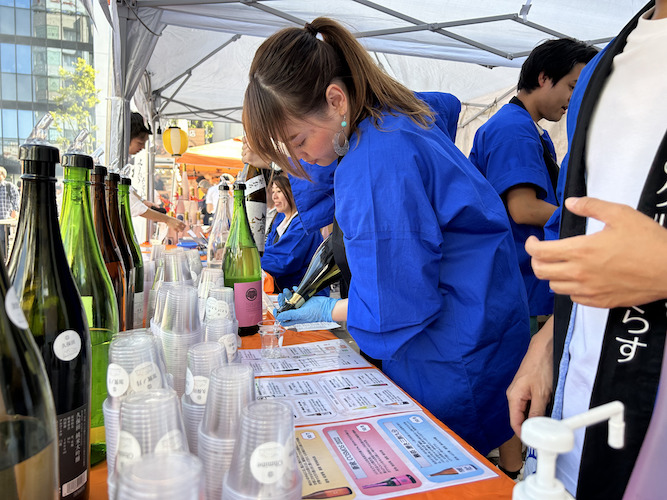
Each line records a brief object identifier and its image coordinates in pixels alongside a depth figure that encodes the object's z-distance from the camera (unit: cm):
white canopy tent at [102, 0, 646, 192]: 347
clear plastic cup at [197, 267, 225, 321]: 113
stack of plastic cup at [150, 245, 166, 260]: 162
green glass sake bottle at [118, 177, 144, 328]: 122
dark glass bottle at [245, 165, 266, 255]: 231
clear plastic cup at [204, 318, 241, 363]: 72
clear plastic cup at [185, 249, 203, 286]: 151
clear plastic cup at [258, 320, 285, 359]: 124
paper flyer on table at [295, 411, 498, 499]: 62
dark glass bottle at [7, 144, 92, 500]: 52
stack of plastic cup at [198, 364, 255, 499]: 48
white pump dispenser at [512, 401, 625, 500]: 29
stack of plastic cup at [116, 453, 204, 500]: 30
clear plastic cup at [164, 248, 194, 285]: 124
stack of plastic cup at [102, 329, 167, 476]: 51
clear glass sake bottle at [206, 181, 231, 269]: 193
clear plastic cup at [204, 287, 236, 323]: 89
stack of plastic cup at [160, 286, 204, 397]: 74
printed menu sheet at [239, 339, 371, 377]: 110
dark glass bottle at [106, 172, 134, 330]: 117
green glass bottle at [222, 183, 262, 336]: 155
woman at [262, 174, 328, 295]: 219
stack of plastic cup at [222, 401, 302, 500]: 38
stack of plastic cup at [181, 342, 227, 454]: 56
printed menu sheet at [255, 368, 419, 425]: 86
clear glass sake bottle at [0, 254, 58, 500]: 43
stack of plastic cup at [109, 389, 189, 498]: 39
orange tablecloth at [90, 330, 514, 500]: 60
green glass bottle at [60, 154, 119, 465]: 75
